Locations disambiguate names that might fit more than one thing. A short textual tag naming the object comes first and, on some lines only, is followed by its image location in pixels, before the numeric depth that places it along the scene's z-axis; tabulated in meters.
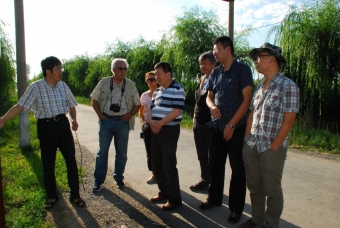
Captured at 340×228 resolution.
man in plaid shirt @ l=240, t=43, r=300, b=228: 2.85
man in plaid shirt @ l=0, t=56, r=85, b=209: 3.86
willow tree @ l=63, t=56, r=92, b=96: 30.19
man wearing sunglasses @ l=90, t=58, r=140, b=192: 4.45
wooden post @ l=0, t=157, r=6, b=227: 2.42
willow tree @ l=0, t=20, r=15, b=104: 10.82
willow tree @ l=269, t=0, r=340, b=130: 8.36
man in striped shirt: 3.75
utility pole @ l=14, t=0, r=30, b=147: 6.74
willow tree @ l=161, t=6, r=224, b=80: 12.88
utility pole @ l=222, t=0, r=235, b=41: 8.10
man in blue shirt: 3.35
